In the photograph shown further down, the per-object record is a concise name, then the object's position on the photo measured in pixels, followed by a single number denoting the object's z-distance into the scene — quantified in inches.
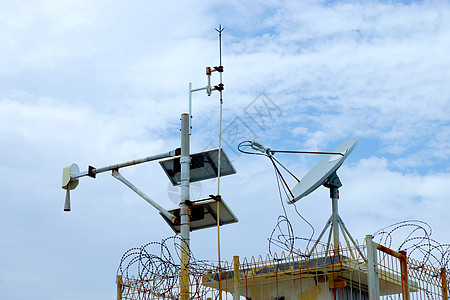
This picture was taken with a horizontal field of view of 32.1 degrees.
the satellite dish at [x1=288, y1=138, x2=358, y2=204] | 741.9
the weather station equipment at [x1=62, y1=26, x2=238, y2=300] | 773.3
